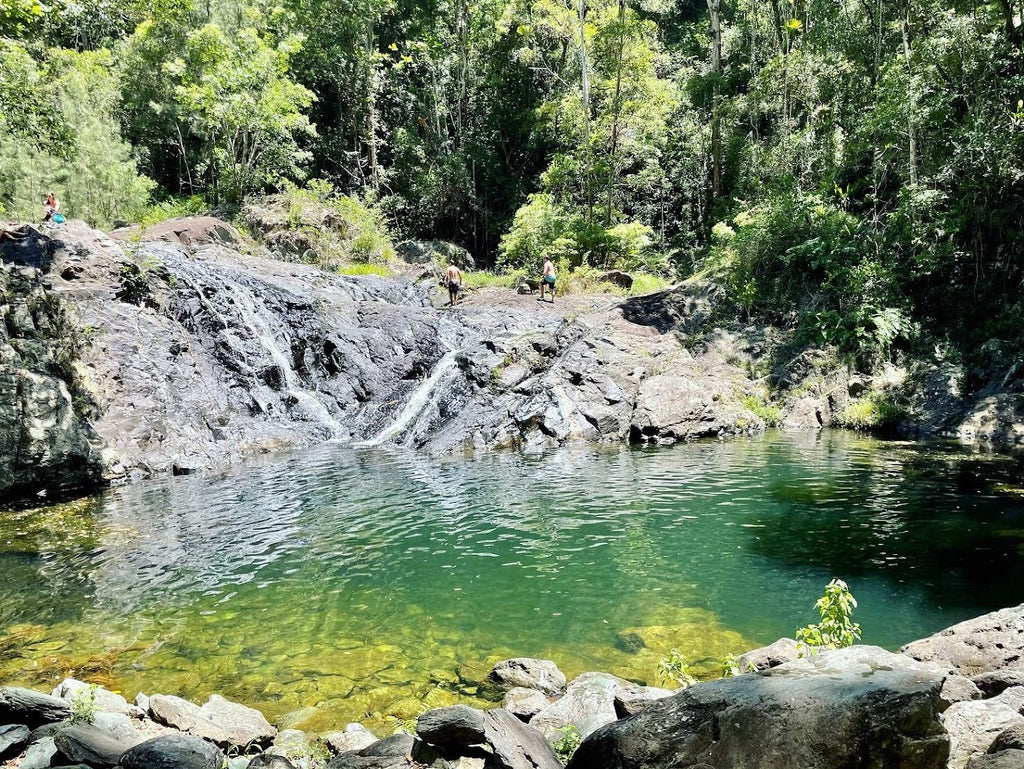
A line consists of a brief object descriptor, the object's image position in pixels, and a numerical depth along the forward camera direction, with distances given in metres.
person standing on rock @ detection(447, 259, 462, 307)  27.23
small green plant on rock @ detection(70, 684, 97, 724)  4.59
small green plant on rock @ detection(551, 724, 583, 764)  4.35
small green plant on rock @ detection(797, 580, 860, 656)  5.05
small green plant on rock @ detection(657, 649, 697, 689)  5.29
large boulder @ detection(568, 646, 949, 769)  3.07
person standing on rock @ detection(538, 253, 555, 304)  27.38
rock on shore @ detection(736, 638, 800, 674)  5.49
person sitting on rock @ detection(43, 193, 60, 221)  23.83
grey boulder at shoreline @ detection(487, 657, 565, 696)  5.83
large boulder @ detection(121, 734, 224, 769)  3.88
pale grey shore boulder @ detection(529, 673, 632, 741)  4.77
